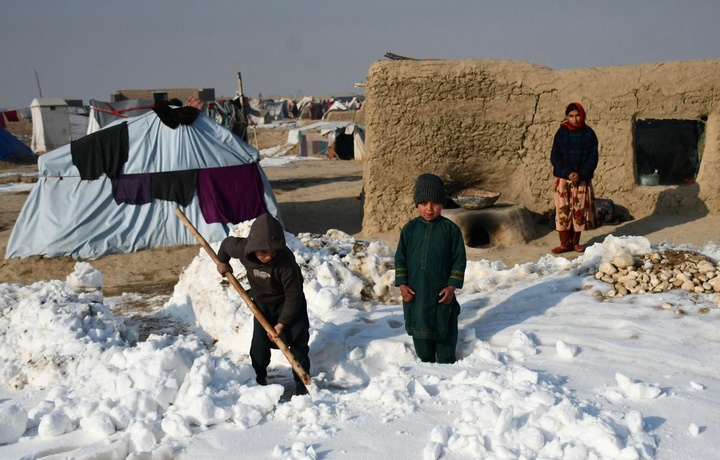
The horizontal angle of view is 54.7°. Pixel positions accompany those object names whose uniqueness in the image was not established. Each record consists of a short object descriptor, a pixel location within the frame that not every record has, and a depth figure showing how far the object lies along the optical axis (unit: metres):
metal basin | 7.96
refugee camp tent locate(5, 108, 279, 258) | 9.11
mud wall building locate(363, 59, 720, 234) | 8.06
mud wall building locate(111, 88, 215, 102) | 26.83
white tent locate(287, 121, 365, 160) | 20.66
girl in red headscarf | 7.20
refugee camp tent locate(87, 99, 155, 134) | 13.86
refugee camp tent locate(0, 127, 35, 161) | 20.75
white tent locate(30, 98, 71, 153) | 22.34
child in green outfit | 3.62
